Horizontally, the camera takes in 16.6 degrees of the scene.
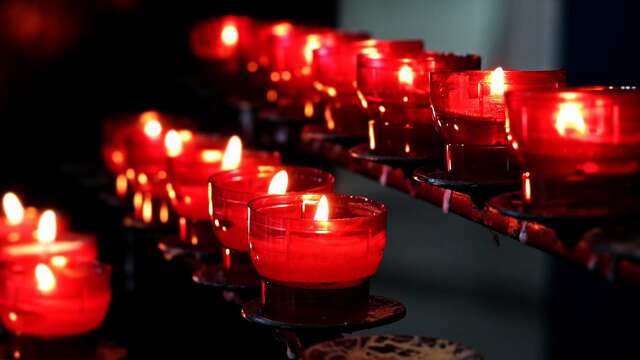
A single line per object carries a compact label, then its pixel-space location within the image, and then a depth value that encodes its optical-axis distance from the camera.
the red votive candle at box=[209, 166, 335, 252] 1.12
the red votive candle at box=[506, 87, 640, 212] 0.99
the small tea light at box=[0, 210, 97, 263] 1.33
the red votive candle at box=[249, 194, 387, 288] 1.04
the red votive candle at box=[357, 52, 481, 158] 1.15
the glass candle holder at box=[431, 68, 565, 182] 1.06
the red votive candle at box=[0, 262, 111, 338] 1.24
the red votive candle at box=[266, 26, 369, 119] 1.39
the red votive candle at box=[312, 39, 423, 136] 1.26
